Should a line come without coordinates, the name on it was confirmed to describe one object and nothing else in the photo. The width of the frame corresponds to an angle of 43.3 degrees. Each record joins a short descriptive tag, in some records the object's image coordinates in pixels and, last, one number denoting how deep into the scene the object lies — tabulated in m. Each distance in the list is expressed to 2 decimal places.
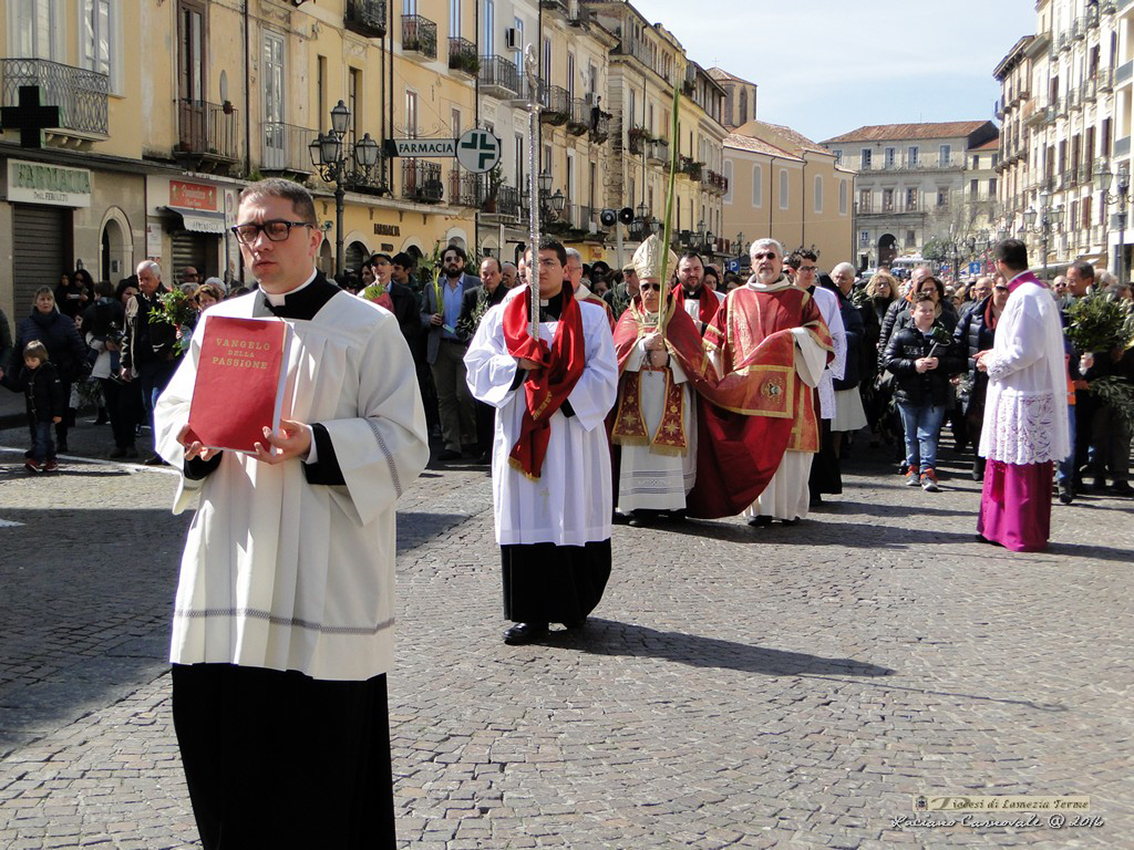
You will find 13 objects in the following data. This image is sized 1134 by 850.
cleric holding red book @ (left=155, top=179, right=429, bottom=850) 3.48
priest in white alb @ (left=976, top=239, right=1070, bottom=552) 9.20
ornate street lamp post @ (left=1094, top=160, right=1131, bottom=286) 37.94
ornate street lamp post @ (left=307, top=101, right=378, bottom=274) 21.89
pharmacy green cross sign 19.42
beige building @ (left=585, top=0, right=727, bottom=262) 56.06
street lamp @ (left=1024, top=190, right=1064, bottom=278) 43.56
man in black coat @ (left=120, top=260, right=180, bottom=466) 13.07
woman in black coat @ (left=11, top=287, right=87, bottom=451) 13.21
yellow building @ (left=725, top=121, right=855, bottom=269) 83.69
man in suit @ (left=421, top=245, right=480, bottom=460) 14.23
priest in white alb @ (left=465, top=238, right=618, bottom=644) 6.75
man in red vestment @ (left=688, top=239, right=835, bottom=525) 10.20
